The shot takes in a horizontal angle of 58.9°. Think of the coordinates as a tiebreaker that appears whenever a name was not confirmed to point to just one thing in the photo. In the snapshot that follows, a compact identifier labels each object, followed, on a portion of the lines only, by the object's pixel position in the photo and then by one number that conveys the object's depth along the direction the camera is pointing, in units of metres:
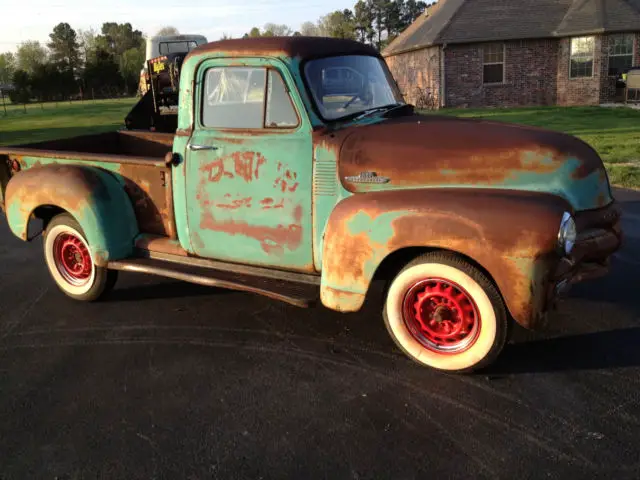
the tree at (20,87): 54.22
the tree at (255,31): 99.62
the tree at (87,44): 77.46
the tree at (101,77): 60.72
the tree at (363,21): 64.12
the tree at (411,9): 72.31
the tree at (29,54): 78.31
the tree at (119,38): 84.75
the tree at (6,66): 90.11
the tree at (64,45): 74.38
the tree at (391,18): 67.62
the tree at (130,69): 63.62
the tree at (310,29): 104.29
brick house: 22.16
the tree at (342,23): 57.15
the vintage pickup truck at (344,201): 3.14
